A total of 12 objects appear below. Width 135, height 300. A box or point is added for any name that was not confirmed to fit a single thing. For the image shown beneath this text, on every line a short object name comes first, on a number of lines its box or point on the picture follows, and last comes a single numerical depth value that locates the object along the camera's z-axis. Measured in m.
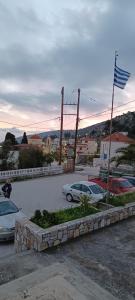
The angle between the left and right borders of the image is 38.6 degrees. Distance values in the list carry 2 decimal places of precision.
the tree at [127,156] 17.70
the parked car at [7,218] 6.62
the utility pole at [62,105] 21.57
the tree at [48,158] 24.29
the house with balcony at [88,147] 59.56
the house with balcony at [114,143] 33.33
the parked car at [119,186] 11.64
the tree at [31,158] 23.08
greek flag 6.91
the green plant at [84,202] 5.68
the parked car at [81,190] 10.40
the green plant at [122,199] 6.23
